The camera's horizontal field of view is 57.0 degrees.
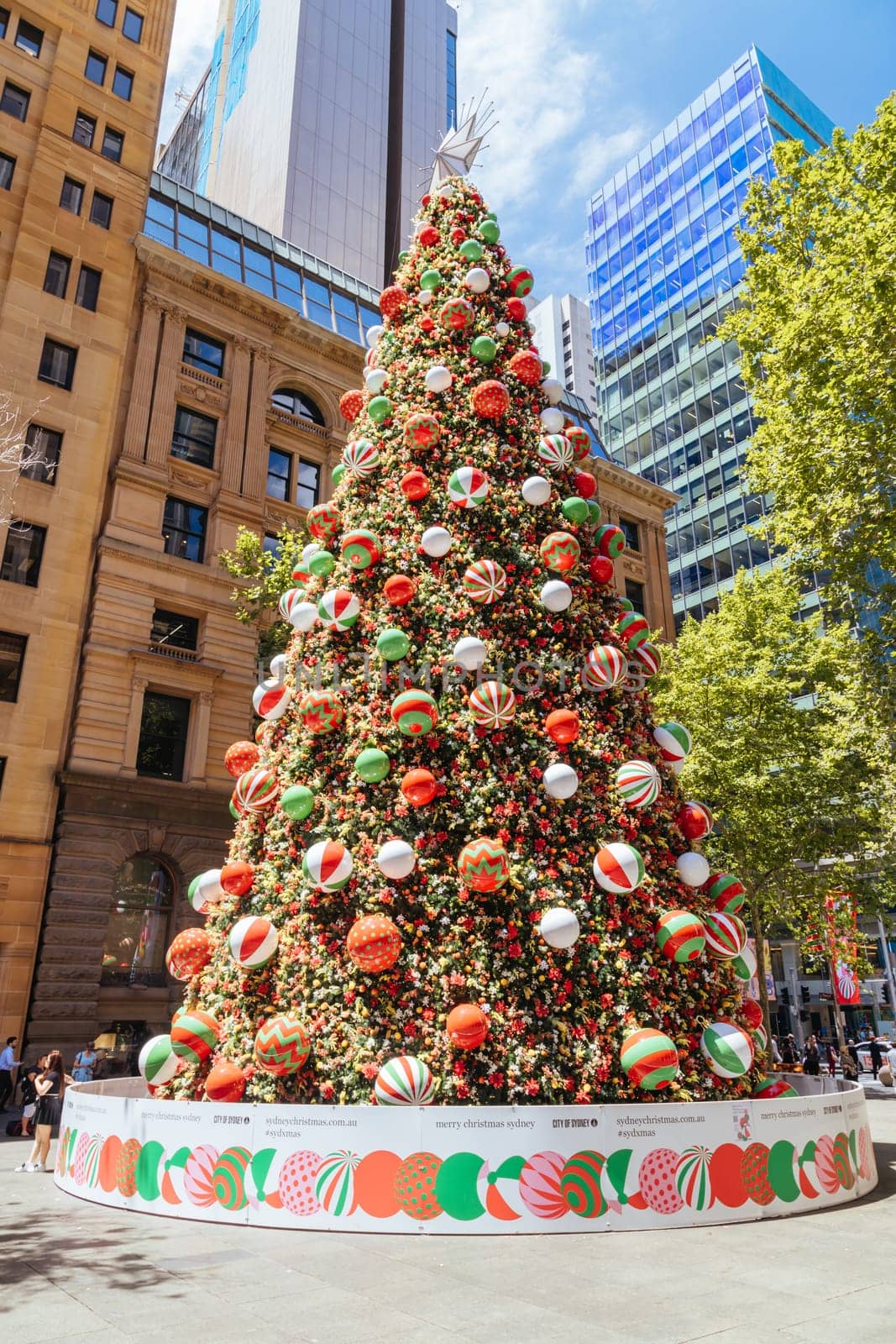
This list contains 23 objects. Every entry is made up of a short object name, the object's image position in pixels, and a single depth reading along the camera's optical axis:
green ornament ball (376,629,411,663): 10.38
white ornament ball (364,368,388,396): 12.84
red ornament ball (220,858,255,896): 10.44
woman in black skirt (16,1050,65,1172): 11.62
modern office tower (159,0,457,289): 57.50
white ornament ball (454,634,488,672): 10.04
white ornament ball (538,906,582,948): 8.73
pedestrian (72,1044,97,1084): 16.64
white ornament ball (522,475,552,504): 11.44
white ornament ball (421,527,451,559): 10.89
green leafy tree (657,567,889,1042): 24.75
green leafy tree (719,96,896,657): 16.78
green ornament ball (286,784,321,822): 10.11
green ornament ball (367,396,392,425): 12.56
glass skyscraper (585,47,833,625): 64.25
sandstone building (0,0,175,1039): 22.09
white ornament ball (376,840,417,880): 9.11
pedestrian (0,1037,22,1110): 18.52
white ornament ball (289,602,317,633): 11.49
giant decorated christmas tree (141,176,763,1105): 8.80
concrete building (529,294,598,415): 112.19
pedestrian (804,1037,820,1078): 23.52
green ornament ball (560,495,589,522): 11.86
